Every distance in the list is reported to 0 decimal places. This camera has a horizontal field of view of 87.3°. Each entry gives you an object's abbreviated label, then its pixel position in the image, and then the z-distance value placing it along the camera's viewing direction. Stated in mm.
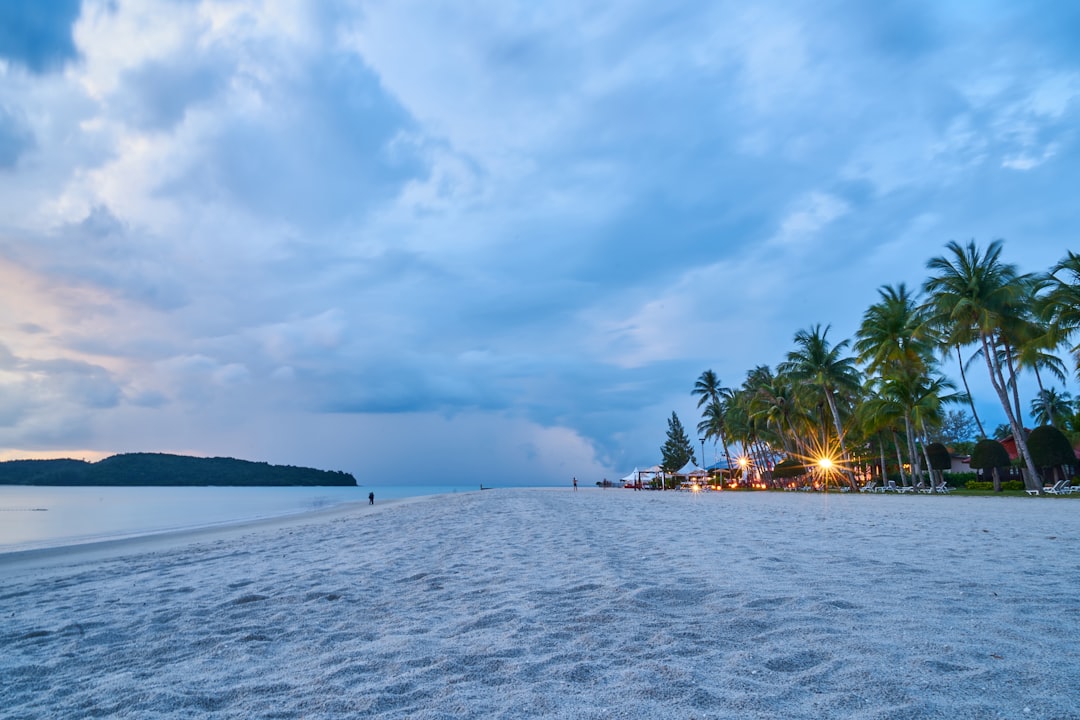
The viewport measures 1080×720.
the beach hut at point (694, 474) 50344
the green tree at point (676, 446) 88312
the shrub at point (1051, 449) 24672
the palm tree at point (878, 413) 32000
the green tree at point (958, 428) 69812
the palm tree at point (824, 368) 36219
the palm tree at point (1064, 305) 20875
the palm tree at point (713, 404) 62438
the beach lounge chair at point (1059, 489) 22639
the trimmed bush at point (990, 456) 26922
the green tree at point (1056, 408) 48781
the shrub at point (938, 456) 32906
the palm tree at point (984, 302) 24177
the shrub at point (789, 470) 44812
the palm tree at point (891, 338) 30609
